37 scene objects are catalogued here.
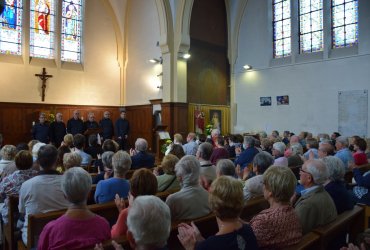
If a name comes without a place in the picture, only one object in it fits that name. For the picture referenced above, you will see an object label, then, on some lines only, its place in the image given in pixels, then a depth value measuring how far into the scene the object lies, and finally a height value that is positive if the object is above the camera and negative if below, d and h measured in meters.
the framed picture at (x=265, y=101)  12.41 +0.91
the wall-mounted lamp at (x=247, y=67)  12.85 +2.31
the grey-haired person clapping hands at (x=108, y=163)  3.74 -0.45
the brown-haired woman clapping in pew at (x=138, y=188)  2.18 -0.44
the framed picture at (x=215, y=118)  12.87 +0.26
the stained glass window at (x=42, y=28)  11.50 +3.53
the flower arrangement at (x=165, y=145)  9.53 -0.63
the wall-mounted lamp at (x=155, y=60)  12.11 +2.45
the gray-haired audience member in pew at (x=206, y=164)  3.87 -0.50
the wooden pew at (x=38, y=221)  2.45 -0.74
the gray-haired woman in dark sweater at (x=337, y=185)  2.83 -0.57
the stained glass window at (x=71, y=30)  12.24 +3.68
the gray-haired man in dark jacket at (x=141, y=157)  4.98 -0.50
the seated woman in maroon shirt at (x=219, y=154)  5.64 -0.52
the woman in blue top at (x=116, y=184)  3.11 -0.58
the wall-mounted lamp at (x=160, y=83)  12.14 +1.57
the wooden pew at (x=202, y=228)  2.26 -0.78
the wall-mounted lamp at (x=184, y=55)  11.55 +2.50
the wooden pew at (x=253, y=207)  2.81 -0.75
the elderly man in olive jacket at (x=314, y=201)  2.34 -0.58
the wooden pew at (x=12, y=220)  3.09 -0.92
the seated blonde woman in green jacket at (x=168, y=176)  3.40 -0.55
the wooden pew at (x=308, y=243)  1.90 -0.72
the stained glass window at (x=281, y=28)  12.09 +3.66
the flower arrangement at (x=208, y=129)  12.41 -0.17
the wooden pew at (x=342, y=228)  2.16 -0.77
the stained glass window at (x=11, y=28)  10.85 +3.32
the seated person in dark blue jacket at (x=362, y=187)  4.09 -0.85
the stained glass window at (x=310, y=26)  11.27 +3.51
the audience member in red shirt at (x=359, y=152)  5.57 -0.50
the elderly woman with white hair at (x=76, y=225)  1.94 -0.62
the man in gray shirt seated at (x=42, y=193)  2.77 -0.59
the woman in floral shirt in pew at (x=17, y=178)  3.28 -0.54
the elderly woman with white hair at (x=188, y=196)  2.50 -0.57
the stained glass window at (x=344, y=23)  10.49 +3.36
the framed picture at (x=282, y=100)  11.91 +0.91
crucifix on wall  11.49 +1.66
